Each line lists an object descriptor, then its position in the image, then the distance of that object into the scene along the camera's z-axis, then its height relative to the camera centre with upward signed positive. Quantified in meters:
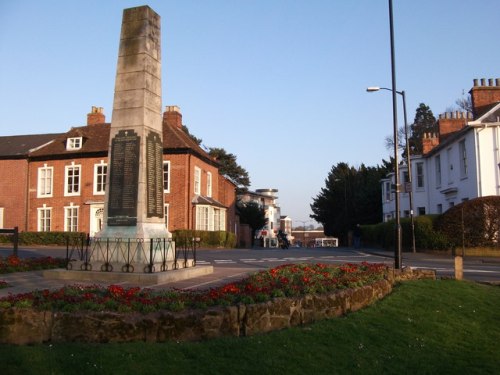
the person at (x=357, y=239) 45.91 -0.84
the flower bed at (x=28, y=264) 12.76 -0.92
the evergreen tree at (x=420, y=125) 72.49 +17.62
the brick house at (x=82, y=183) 37.66 +4.14
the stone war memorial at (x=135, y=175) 11.52 +1.46
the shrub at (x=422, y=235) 27.91 -0.29
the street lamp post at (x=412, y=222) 27.45 +0.51
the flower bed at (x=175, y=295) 6.27 -0.96
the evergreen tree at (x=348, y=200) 58.41 +4.03
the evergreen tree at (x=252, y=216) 64.00 +2.07
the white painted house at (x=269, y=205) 104.05 +6.39
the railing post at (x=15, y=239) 15.68 -0.25
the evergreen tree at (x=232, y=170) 70.25 +9.22
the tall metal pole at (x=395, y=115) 14.75 +3.87
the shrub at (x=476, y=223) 26.52 +0.41
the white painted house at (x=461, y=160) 29.52 +5.04
